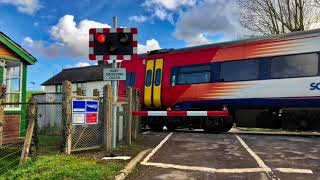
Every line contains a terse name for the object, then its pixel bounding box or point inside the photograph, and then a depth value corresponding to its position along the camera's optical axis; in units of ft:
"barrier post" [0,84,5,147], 24.89
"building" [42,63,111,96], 101.12
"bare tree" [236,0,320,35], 64.10
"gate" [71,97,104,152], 22.05
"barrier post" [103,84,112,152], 22.95
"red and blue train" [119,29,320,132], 31.31
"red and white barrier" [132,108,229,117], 30.01
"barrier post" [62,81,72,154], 20.85
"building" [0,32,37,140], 31.09
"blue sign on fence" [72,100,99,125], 21.54
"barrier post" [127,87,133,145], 25.59
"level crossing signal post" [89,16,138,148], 22.90
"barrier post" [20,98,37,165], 19.83
